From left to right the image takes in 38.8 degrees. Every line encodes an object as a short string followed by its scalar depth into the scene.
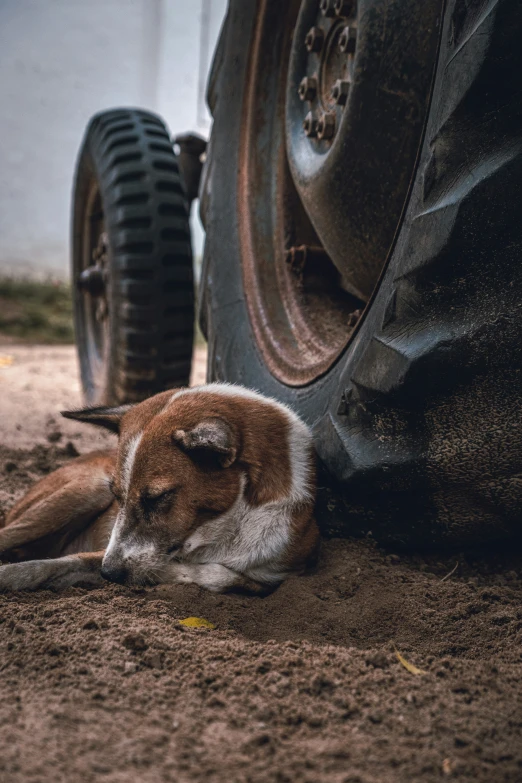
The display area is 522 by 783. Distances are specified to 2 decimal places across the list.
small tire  3.83
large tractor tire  1.61
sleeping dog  2.23
